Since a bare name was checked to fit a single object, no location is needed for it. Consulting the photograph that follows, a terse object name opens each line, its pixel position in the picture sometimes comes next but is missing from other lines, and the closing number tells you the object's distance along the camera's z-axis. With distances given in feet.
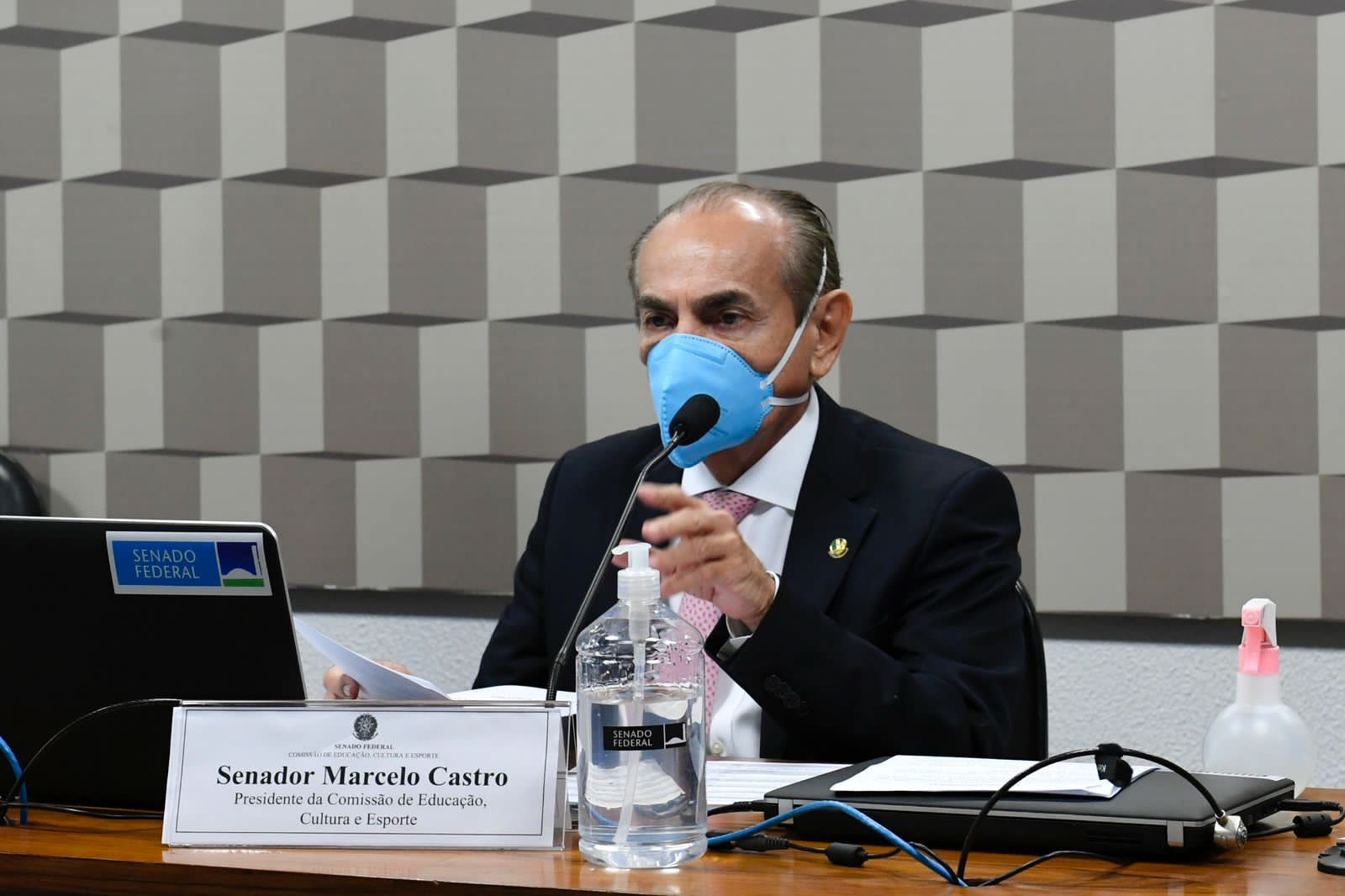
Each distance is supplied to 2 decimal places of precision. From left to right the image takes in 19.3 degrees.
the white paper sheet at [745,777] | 9.09
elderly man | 10.33
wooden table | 8.19
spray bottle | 8.98
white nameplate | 8.53
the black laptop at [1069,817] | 8.37
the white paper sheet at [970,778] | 8.58
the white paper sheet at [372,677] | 8.86
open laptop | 8.87
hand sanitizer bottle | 8.30
